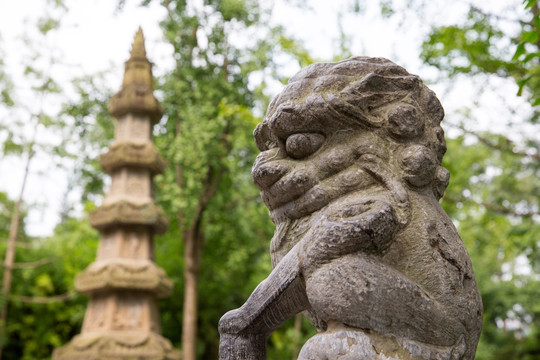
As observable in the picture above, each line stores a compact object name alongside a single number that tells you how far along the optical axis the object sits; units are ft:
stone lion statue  7.32
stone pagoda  28.09
